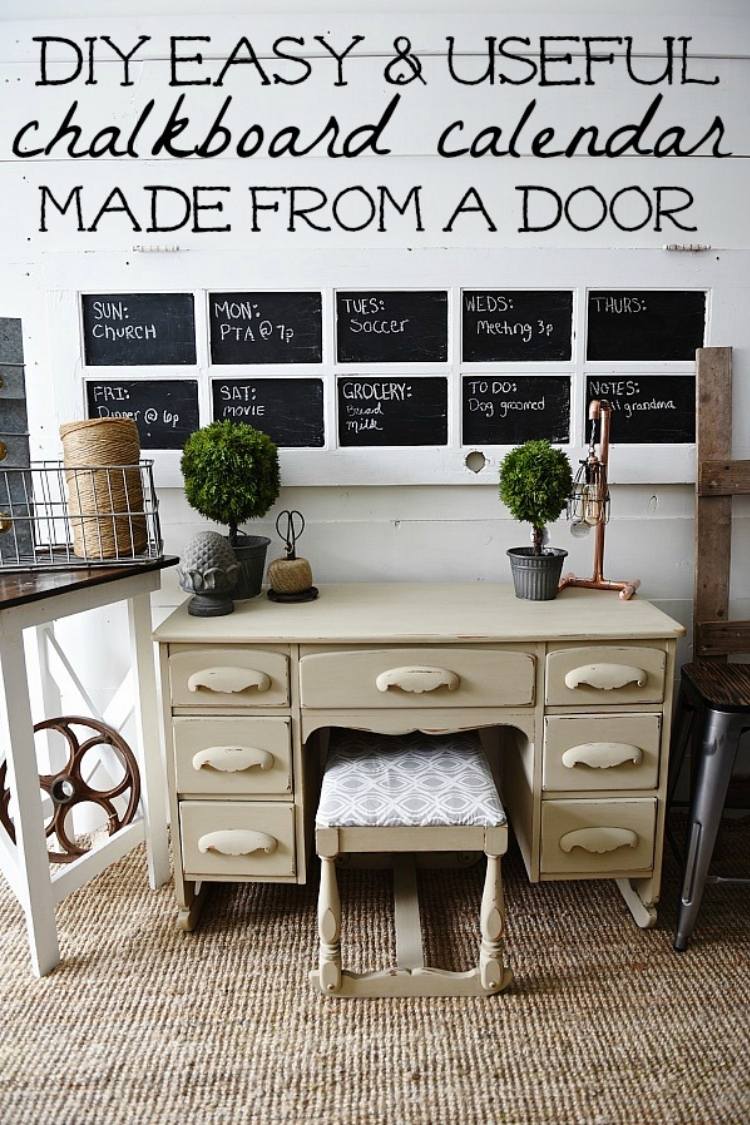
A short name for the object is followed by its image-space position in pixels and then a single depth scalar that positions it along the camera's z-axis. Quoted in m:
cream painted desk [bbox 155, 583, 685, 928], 1.67
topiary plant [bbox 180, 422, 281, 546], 1.85
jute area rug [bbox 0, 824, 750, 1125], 1.37
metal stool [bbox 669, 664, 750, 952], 1.65
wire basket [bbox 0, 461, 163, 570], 1.76
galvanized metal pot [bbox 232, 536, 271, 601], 1.91
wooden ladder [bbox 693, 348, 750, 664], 2.07
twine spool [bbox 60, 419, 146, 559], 1.76
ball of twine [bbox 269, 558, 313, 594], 1.90
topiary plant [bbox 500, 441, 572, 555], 1.82
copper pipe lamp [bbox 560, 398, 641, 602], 1.92
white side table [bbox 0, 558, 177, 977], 1.57
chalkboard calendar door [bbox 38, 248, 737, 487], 2.05
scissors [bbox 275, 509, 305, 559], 2.15
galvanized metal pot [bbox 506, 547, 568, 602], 1.88
